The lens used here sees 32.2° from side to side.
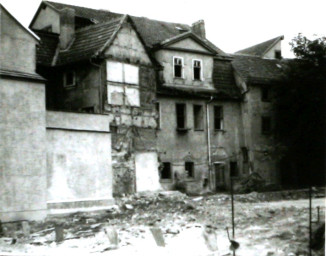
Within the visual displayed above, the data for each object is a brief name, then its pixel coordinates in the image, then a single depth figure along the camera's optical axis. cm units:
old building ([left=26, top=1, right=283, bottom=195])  2827
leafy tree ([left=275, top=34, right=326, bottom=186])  3412
